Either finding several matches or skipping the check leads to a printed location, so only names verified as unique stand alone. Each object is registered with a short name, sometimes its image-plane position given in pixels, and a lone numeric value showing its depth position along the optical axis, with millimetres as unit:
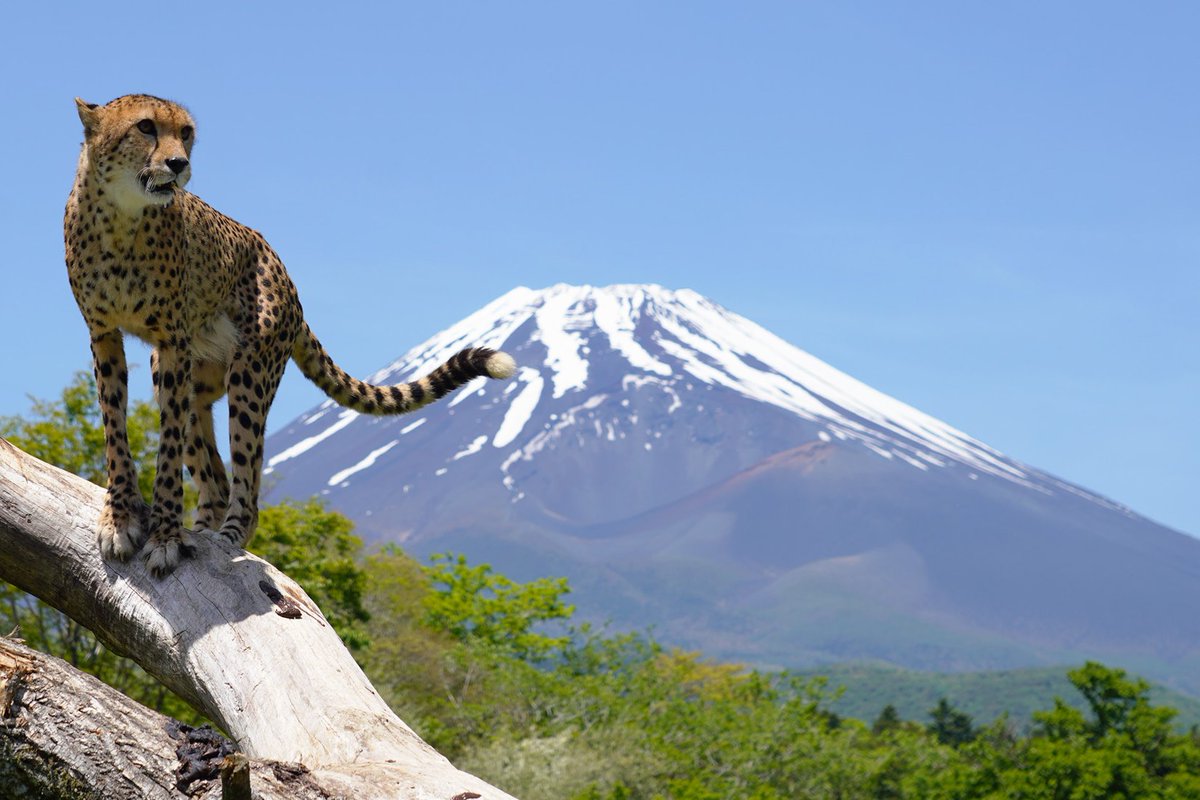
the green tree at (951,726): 67000
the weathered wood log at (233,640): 5659
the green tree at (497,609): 53250
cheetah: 7422
